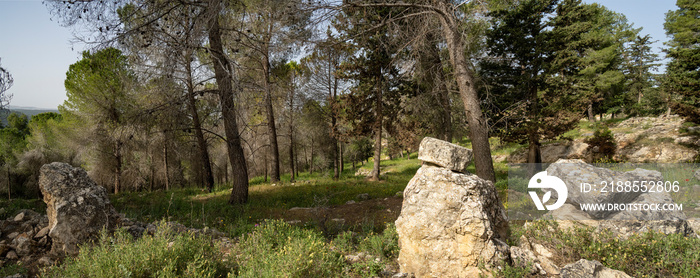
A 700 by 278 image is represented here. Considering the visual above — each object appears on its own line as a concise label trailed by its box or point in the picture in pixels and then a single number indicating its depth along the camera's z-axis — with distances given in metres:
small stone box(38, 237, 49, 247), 5.01
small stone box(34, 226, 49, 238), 5.11
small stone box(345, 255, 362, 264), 4.35
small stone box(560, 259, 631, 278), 3.26
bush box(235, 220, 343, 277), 3.27
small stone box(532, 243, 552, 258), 4.29
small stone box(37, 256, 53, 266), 4.39
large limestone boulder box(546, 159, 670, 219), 5.77
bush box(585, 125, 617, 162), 13.72
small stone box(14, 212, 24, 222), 6.00
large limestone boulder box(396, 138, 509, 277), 3.66
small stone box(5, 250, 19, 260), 4.71
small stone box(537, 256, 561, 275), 3.83
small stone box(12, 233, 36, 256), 4.83
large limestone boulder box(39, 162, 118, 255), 4.79
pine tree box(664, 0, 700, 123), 12.08
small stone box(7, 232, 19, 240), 5.33
